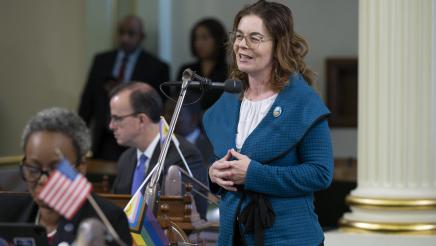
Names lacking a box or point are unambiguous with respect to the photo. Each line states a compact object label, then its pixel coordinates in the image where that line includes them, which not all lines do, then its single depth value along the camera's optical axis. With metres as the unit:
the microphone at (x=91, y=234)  5.27
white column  10.87
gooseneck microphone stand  7.73
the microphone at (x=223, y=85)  7.52
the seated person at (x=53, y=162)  6.11
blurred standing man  18.39
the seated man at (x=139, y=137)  11.30
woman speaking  7.56
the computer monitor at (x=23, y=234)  6.02
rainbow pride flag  7.66
